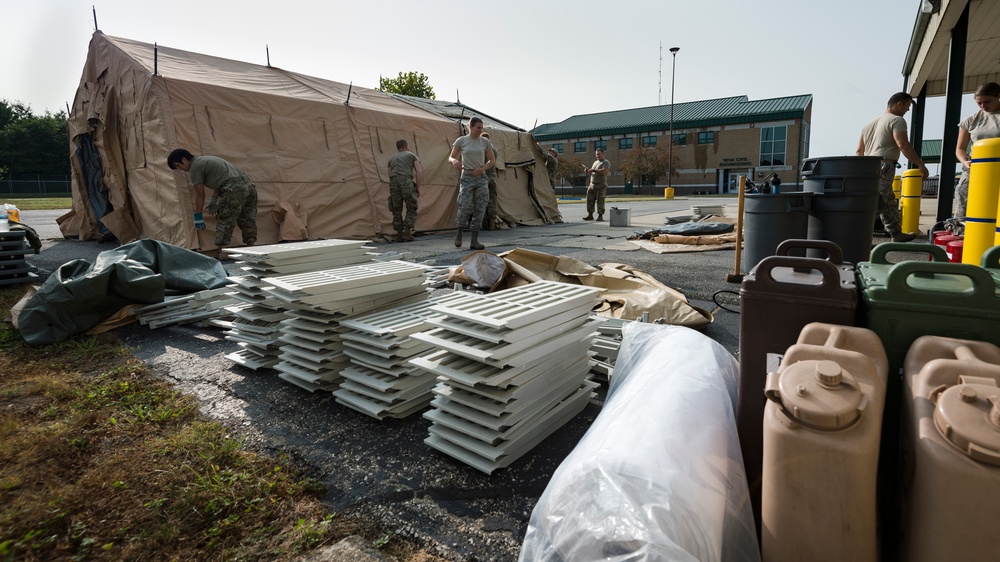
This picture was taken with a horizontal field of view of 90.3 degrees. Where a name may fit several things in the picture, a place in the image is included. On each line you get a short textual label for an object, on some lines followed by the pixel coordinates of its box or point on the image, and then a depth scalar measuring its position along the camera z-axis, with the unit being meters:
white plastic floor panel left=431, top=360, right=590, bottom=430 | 2.03
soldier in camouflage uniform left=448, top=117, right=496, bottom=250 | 8.16
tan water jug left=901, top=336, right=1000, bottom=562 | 0.87
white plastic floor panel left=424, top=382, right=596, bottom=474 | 2.00
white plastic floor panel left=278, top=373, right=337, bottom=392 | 2.82
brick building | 39.50
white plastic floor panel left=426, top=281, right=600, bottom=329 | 2.01
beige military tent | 8.08
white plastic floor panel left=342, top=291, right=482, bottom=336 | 2.49
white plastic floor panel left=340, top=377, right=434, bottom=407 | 2.47
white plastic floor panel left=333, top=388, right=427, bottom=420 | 2.45
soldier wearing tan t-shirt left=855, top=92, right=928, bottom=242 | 6.55
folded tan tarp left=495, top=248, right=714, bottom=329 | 3.60
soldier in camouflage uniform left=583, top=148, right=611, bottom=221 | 14.21
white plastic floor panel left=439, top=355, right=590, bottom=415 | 2.02
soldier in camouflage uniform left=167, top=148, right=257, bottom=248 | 7.33
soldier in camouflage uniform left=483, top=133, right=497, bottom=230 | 12.20
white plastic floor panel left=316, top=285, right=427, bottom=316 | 2.77
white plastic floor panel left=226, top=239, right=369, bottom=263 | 3.32
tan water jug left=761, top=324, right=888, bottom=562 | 0.99
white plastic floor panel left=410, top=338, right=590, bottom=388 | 1.98
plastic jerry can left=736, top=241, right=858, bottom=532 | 1.39
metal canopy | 7.01
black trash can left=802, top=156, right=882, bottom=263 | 4.69
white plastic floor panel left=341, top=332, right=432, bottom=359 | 2.49
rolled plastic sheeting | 1.10
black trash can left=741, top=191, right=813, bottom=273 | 4.82
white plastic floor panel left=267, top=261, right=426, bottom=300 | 2.68
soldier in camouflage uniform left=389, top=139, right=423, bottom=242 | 9.78
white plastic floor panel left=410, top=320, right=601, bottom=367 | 1.95
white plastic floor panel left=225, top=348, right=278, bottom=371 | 3.21
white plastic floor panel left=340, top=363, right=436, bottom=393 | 2.46
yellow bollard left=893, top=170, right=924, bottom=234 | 8.02
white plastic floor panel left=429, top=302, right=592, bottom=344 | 1.98
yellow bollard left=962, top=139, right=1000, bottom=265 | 3.12
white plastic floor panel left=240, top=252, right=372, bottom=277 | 3.36
